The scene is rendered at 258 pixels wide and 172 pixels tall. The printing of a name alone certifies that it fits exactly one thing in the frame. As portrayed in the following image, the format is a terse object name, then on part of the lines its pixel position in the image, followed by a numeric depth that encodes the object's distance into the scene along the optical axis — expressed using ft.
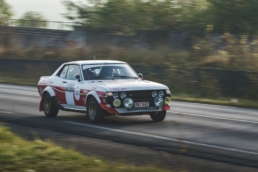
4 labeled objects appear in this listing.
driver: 50.80
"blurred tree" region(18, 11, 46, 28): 185.47
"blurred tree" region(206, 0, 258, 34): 131.95
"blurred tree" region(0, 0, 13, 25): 251.19
